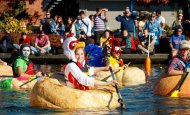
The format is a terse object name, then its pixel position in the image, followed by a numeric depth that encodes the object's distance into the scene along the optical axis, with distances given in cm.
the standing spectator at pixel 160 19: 3381
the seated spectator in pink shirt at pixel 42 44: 3147
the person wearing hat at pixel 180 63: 1764
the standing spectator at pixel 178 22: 3272
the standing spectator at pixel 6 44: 3216
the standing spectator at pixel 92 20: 3304
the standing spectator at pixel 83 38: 3102
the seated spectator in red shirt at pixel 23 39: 3164
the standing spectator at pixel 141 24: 3381
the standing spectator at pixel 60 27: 3412
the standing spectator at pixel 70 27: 3251
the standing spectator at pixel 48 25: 3350
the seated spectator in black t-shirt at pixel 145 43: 3098
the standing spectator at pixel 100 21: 3128
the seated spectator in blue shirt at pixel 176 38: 2914
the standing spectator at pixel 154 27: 3209
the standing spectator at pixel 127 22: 3180
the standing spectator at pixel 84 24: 3241
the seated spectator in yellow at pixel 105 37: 2782
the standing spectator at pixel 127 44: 3112
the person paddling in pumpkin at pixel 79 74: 1502
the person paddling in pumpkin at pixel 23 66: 2011
